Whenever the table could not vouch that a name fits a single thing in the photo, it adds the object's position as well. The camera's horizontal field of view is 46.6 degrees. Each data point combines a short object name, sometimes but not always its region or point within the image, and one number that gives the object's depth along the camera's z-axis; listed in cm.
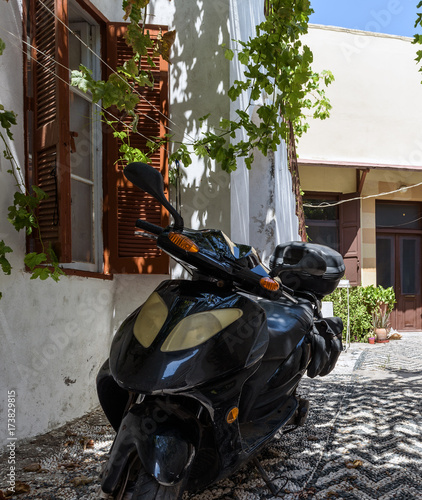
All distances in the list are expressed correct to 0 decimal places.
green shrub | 979
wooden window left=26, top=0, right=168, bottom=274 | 395
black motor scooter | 158
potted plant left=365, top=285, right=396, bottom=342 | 966
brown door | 1124
